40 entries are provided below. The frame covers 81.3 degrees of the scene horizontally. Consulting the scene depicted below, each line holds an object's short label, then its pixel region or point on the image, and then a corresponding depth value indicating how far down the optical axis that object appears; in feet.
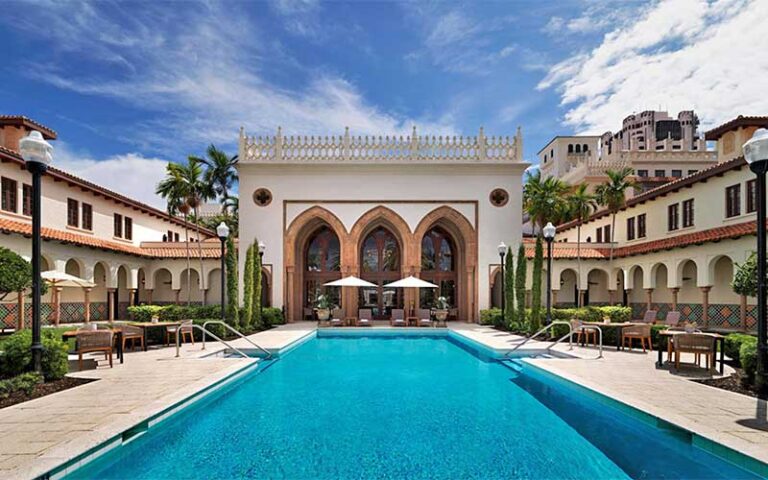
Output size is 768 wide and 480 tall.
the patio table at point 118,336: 33.01
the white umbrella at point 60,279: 45.93
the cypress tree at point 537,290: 47.73
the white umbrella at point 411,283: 61.67
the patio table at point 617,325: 39.17
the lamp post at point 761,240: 21.67
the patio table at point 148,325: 39.54
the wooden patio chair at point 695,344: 27.40
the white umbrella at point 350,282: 62.23
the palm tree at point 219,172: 95.63
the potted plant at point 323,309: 63.52
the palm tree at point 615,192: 75.05
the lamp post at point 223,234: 45.79
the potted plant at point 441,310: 63.21
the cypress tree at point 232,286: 50.03
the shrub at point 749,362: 23.38
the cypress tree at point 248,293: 52.85
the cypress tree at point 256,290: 57.77
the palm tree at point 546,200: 88.69
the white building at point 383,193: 67.51
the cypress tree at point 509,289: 57.41
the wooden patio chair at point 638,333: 37.81
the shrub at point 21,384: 21.75
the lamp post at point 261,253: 60.53
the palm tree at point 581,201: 83.87
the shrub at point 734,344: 29.03
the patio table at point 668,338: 27.94
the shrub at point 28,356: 23.90
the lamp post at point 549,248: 45.55
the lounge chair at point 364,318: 65.21
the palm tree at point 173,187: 72.59
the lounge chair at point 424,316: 64.82
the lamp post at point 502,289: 58.37
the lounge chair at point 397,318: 64.85
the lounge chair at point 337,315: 65.82
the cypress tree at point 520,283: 54.24
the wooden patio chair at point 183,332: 41.63
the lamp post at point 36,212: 23.88
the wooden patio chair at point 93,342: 29.99
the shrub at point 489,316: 62.90
